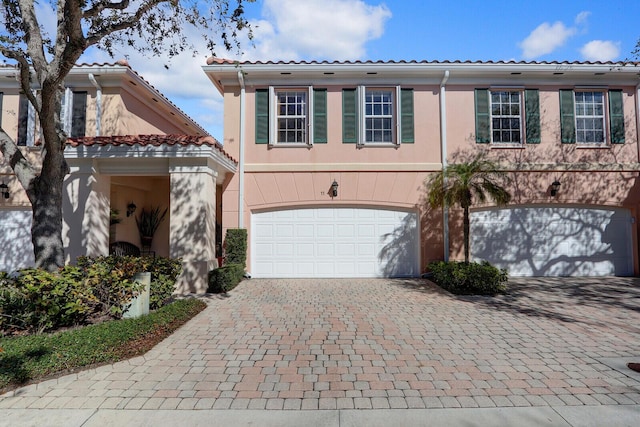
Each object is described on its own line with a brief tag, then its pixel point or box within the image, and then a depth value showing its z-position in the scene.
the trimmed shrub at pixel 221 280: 8.23
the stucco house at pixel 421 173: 10.25
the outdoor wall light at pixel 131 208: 11.25
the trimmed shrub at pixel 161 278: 6.35
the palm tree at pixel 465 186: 8.62
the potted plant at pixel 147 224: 11.95
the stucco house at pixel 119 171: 8.37
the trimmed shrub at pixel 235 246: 9.62
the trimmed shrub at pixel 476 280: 7.95
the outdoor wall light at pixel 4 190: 9.85
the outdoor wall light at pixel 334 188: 10.12
